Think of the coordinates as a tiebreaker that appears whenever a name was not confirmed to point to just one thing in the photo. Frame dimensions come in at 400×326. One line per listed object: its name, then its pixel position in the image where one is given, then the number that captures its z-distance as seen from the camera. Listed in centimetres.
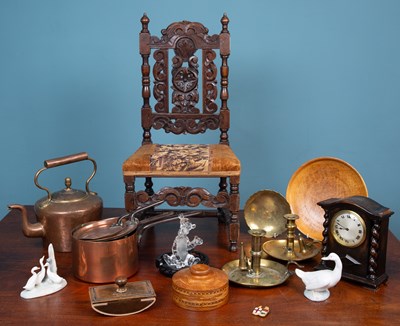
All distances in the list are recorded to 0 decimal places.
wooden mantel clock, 147
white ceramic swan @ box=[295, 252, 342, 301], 142
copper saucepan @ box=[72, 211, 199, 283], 150
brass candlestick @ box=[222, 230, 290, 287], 152
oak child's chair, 206
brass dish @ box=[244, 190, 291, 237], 182
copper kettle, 173
